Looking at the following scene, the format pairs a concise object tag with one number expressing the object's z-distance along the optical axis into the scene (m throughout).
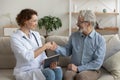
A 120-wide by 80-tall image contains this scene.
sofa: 2.68
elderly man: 2.66
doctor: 2.46
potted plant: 4.96
